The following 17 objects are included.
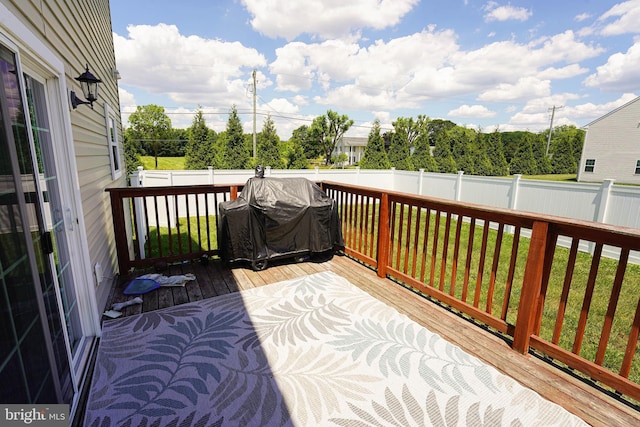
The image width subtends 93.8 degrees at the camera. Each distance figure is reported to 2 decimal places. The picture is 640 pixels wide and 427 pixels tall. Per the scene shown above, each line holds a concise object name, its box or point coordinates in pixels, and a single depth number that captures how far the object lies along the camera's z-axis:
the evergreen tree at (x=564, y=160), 22.44
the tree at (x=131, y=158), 12.73
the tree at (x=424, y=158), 15.98
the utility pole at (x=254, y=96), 16.05
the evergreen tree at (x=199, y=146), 12.61
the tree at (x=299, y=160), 14.74
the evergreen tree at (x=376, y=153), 15.45
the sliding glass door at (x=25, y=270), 1.08
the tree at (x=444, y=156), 16.39
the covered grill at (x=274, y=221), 3.37
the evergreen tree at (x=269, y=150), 13.91
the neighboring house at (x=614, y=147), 16.25
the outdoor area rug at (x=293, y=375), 1.61
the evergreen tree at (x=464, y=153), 16.64
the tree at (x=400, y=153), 15.82
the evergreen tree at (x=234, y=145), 12.65
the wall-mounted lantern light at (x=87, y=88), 2.45
